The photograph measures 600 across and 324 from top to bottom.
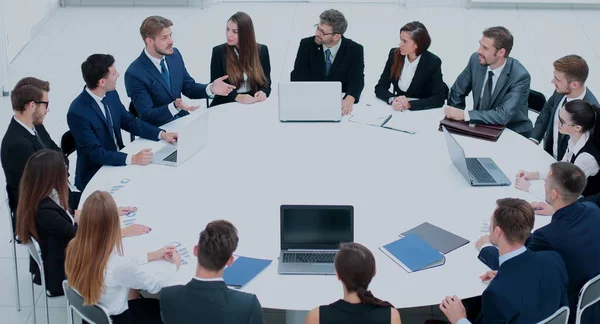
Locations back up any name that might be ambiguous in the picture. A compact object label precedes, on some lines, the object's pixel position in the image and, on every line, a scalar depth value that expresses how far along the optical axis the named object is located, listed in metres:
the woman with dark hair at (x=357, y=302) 3.42
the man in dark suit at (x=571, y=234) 4.11
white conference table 4.09
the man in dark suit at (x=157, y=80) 5.97
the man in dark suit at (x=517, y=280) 3.73
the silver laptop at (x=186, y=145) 5.18
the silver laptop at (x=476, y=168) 5.00
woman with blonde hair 3.88
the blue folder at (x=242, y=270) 4.04
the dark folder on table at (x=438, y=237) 4.35
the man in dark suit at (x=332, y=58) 6.53
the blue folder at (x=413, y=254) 4.19
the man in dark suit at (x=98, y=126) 5.30
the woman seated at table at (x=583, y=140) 5.03
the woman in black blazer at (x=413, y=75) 6.25
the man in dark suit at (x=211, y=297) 3.55
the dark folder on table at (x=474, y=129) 5.67
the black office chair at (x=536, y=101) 6.24
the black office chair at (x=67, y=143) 5.54
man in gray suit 5.85
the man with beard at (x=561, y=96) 5.56
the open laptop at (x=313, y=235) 4.20
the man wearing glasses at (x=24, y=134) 5.00
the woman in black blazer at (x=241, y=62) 6.42
